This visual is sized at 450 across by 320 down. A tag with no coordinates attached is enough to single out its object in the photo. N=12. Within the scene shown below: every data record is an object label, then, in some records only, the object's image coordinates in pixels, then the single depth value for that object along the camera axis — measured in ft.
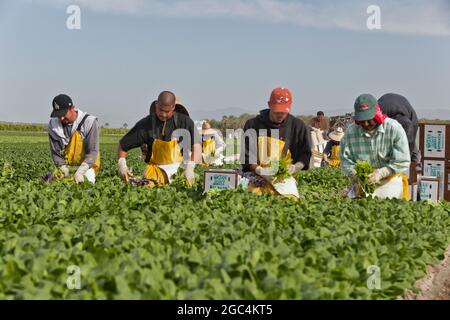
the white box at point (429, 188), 31.24
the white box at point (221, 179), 26.22
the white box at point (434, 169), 35.32
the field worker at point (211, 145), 62.85
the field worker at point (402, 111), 29.91
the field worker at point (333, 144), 53.42
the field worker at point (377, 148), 24.14
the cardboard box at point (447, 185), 35.73
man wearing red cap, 25.05
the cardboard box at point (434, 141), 34.94
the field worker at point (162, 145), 28.27
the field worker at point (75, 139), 28.50
